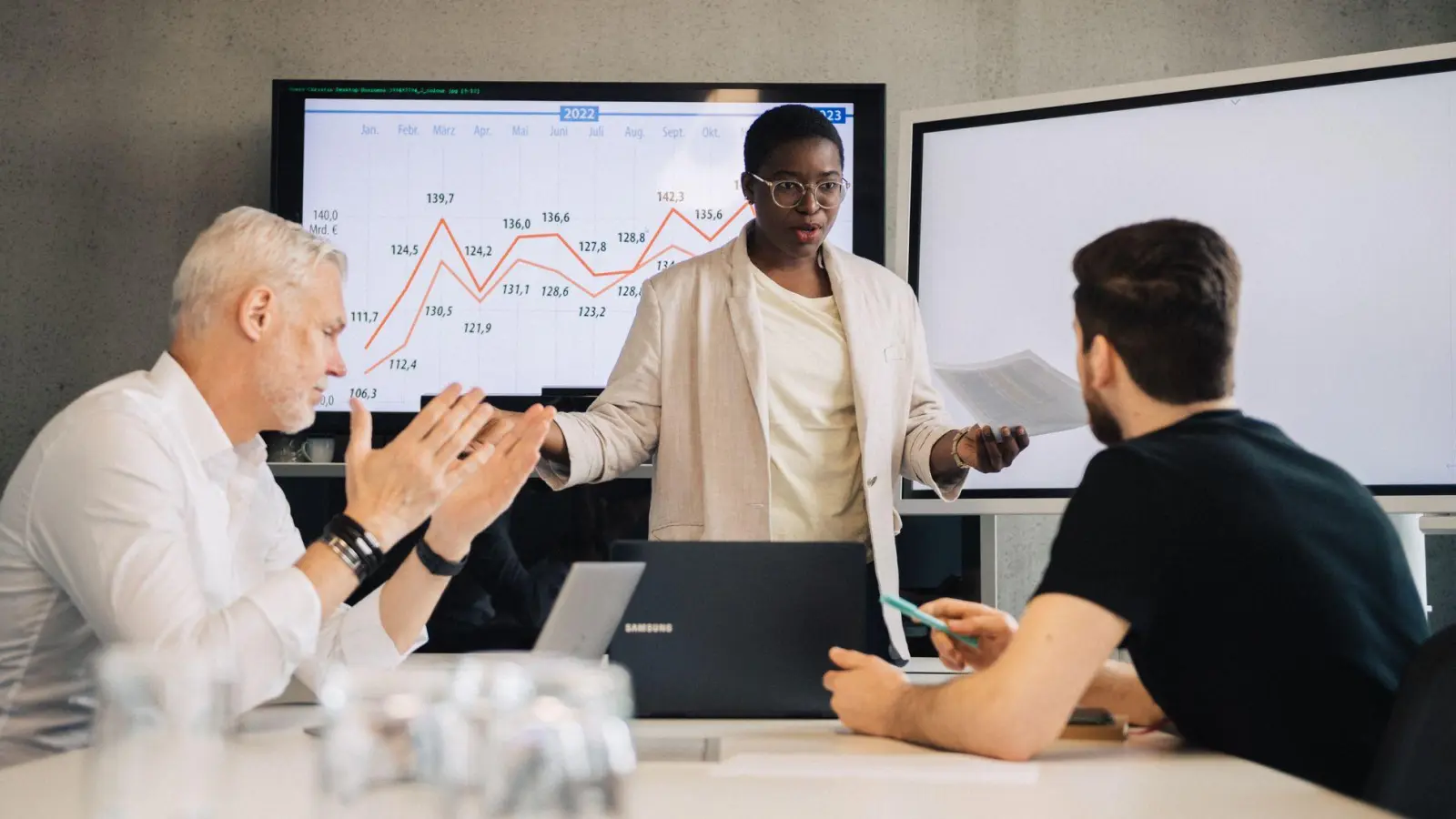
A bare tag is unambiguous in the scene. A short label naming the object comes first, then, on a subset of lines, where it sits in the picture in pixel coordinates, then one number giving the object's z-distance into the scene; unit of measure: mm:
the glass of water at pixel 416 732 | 701
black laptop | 1617
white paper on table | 1258
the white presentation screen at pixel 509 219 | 3494
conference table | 1099
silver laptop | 1366
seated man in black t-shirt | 1346
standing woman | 2521
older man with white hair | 1524
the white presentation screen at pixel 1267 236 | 2646
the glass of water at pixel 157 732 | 733
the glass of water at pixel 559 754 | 682
